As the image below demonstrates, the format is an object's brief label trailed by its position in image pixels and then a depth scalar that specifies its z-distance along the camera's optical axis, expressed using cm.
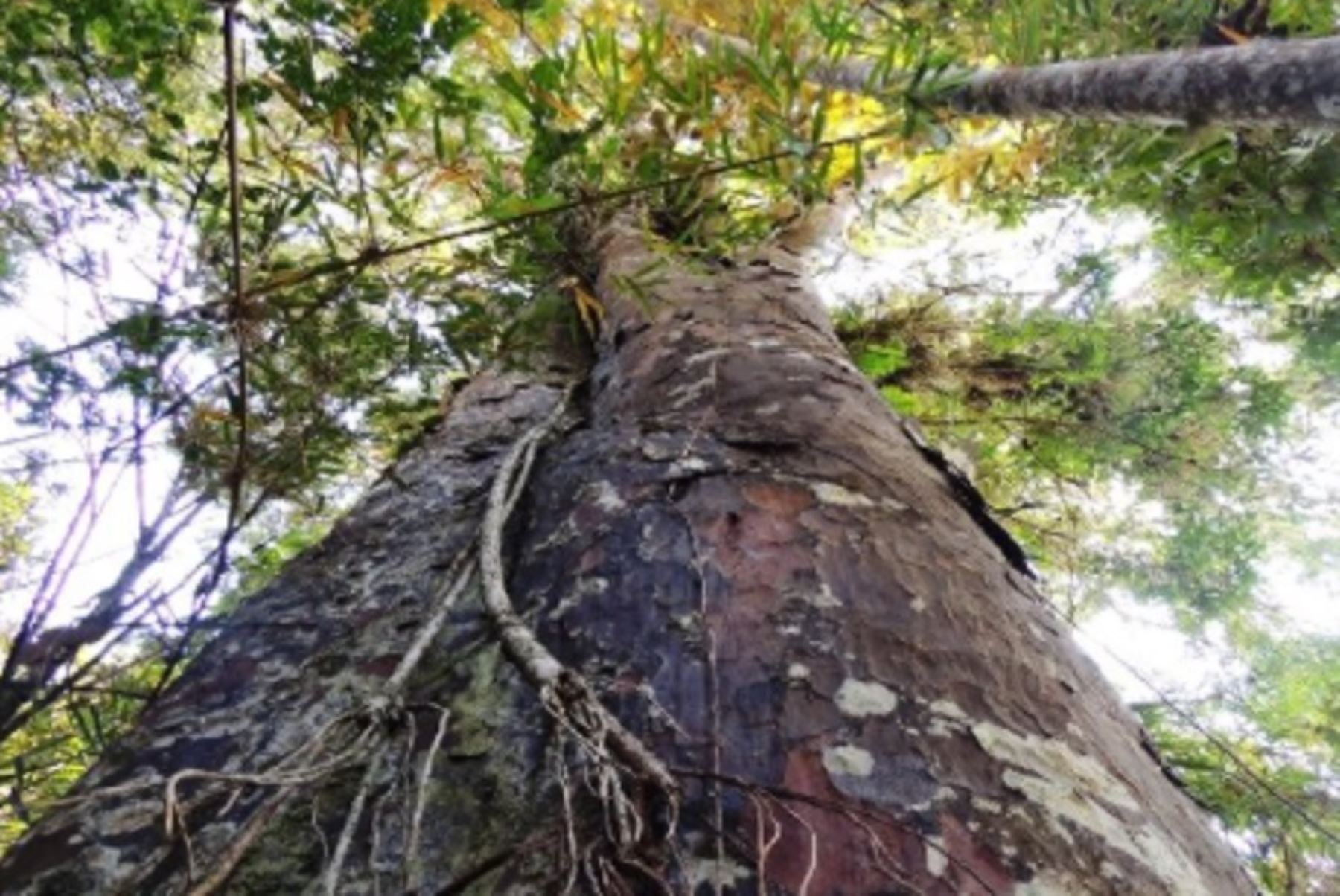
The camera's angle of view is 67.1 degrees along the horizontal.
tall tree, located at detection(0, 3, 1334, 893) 116
